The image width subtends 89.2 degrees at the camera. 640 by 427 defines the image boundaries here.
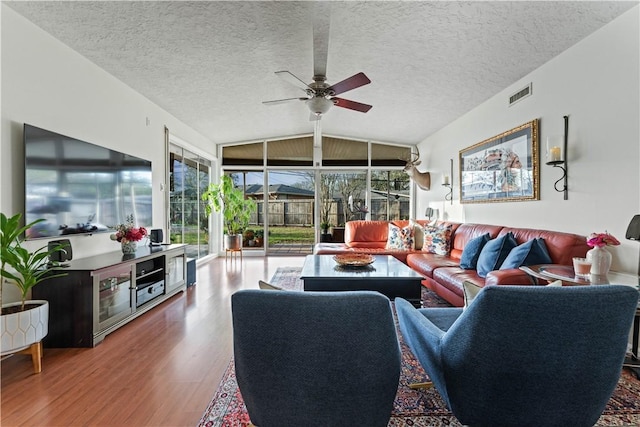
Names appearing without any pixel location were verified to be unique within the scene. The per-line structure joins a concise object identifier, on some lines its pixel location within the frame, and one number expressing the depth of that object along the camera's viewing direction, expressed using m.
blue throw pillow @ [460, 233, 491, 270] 3.58
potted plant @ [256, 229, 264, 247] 7.61
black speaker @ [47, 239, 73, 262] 2.61
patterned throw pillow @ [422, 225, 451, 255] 4.69
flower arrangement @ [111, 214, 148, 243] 3.41
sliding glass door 5.30
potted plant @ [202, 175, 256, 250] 6.57
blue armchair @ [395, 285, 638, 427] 1.14
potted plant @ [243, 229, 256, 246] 7.56
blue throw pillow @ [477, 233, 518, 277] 3.18
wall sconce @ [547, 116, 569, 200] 3.03
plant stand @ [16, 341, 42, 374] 2.19
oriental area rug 1.70
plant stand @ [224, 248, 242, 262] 6.57
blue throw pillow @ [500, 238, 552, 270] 2.81
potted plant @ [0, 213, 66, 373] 2.09
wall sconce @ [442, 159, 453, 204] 5.57
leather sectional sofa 2.75
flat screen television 2.58
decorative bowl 3.32
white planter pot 2.07
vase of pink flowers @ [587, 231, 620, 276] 2.19
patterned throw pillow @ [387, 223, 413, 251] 5.28
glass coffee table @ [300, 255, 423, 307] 2.95
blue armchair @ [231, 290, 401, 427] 1.16
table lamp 2.21
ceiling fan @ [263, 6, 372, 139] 2.66
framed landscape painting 3.53
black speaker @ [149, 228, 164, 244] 4.09
